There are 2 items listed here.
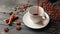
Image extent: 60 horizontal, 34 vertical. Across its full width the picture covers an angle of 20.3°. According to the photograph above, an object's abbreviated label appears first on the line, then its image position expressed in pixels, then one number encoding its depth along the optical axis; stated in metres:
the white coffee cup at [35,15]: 1.05
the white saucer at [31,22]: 1.05
